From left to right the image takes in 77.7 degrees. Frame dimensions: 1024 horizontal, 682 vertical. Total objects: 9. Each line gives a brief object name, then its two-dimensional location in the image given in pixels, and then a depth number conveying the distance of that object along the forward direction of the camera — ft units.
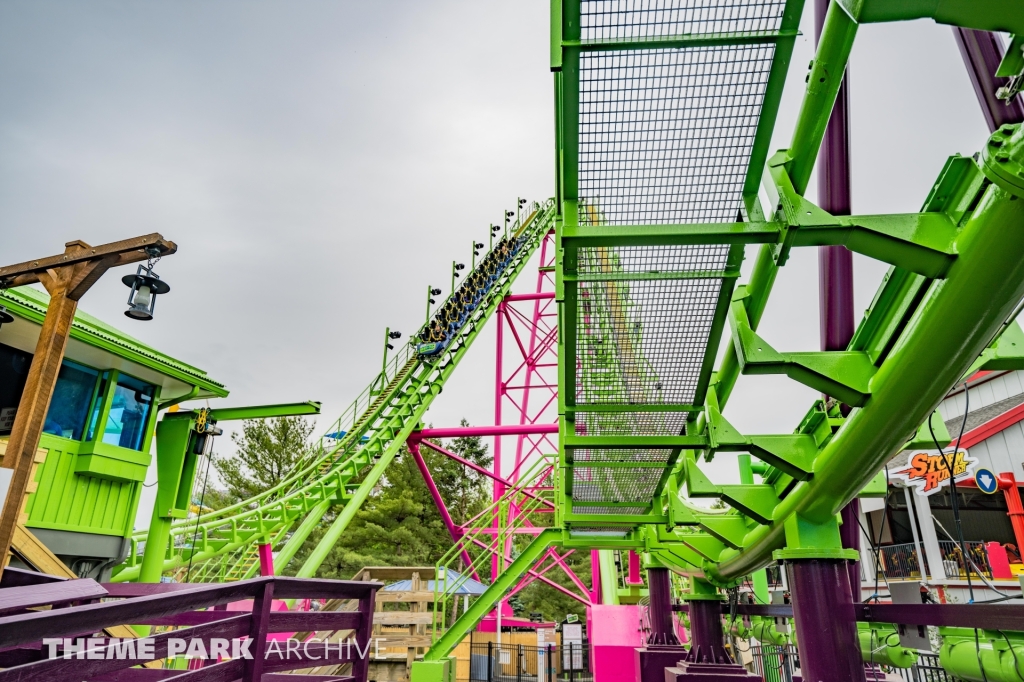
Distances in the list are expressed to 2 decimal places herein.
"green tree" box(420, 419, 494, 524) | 96.48
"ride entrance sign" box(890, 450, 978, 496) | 36.14
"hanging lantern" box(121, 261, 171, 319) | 18.89
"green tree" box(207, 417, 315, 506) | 92.32
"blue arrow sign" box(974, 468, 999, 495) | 34.01
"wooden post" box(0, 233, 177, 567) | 16.21
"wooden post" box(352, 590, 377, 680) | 11.16
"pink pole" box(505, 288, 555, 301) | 54.44
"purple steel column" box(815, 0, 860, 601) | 10.55
